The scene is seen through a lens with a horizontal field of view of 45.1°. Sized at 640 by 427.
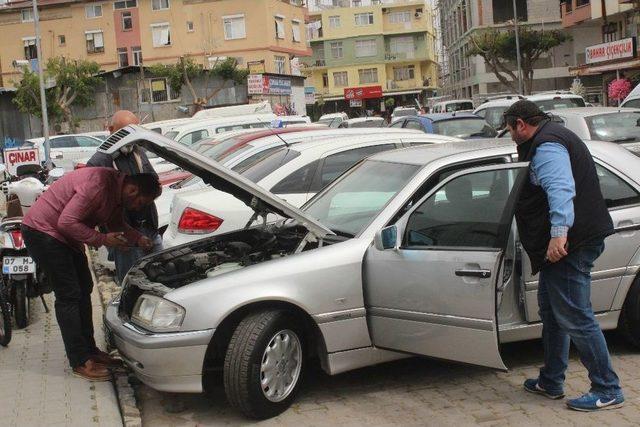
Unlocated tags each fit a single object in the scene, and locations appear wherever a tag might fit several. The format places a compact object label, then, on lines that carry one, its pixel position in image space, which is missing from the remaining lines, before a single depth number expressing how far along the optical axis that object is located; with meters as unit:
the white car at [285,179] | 7.57
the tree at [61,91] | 46.12
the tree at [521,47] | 52.16
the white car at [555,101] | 17.95
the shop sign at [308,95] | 56.27
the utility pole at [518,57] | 48.47
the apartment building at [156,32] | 53.16
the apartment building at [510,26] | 58.75
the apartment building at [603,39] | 35.84
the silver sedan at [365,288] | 4.66
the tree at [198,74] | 46.00
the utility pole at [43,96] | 20.70
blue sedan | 16.05
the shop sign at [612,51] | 34.97
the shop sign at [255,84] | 42.50
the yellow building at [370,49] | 83.06
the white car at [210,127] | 17.42
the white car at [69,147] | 28.69
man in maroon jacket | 5.37
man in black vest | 4.32
